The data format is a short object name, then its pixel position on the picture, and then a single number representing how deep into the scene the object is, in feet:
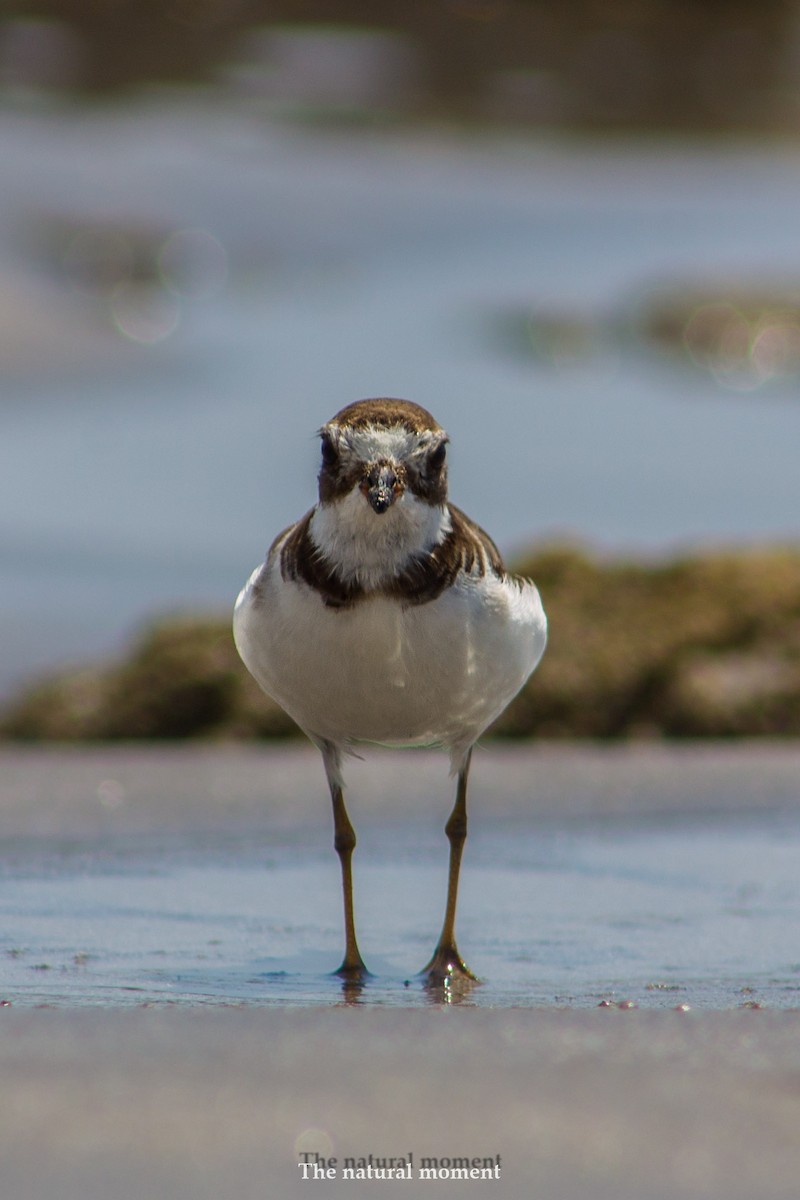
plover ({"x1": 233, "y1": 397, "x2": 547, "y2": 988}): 30.99
